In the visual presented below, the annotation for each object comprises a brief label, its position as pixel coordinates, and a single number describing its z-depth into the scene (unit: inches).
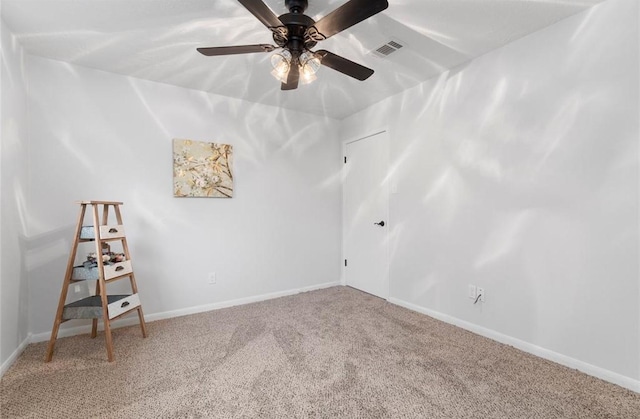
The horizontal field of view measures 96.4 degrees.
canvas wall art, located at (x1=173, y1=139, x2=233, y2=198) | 113.4
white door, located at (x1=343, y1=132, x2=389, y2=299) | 132.3
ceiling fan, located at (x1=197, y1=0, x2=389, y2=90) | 53.3
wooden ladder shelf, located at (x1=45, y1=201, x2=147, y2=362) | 81.2
